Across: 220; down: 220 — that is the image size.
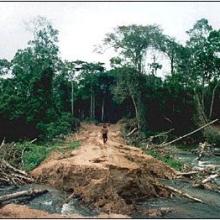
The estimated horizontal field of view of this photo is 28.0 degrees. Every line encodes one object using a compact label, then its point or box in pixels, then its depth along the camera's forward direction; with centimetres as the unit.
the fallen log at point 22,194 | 1335
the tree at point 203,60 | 4112
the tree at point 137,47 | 3997
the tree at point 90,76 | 4569
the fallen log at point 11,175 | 1678
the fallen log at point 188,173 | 1897
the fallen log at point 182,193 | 1448
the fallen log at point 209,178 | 1708
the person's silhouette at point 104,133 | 1982
